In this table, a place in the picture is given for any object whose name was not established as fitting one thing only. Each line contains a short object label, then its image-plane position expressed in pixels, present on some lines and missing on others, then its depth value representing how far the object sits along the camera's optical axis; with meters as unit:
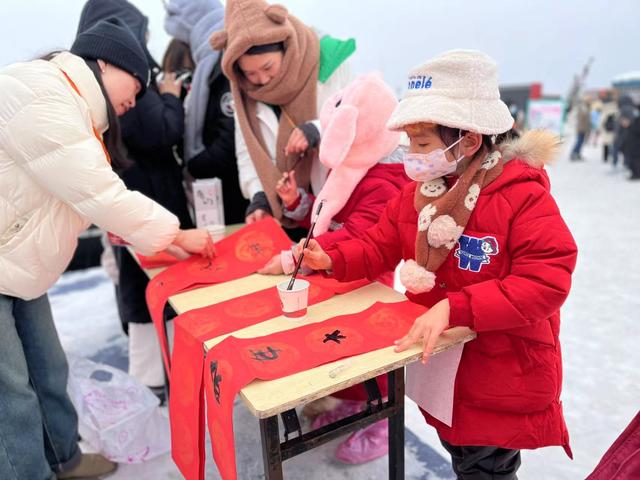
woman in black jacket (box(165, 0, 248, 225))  2.05
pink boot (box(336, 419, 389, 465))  1.71
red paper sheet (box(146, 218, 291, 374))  1.42
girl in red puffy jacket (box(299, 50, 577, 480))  0.96
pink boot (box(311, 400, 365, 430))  1.87
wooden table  0.89
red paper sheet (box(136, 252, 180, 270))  1.62
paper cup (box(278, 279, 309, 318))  1.14
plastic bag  1.76
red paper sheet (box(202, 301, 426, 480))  0.94
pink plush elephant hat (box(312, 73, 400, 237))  1.39
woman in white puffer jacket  1.13
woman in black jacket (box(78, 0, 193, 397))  1.81
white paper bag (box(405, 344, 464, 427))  1.13
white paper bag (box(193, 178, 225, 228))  1.92
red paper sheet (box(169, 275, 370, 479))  1.16
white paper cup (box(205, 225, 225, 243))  1.76
